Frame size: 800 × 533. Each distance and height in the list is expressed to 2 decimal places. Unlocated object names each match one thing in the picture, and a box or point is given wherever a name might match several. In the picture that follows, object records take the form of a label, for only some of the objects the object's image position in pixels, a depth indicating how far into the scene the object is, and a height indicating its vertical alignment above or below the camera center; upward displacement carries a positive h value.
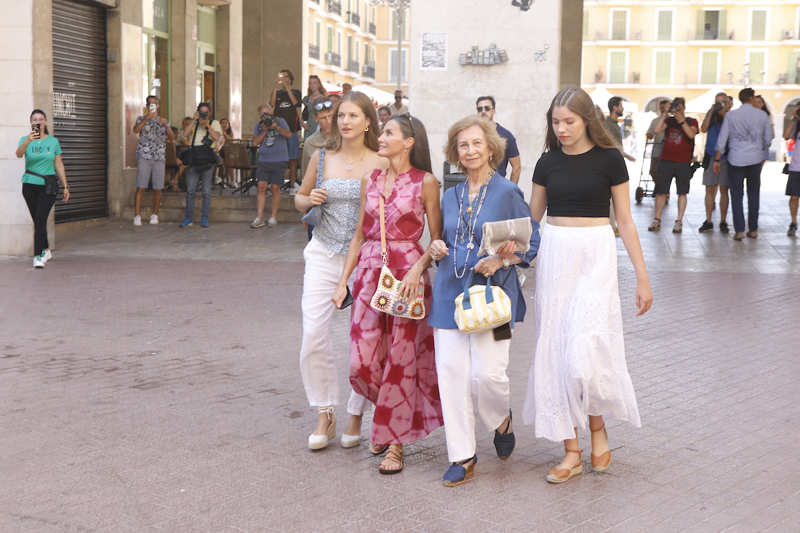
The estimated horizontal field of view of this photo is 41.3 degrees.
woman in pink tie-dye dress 5.08 -0.73
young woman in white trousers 5.37 -0.39
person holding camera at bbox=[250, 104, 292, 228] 15.79 +0.15
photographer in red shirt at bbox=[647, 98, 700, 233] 15.80 +0.09
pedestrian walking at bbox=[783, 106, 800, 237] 15.12 -0.22
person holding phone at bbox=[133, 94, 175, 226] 16.38 +0.15
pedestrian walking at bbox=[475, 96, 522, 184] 9.52 +0.20
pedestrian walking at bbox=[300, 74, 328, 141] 15.38 +0.99
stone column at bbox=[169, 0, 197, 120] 20.16 +1.98
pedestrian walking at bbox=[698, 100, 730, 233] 15.55 -0.04
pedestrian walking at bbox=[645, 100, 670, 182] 17.64 +0.50
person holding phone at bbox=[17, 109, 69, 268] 12.31 -0.16
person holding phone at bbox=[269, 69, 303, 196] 16.52 +0.96
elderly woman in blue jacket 4.84 -0.58
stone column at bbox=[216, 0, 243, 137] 23.03 +2.23
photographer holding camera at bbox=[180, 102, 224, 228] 16.16 +0.05
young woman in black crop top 4.89 -0.58
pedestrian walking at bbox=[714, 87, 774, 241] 14.84 +0.27
